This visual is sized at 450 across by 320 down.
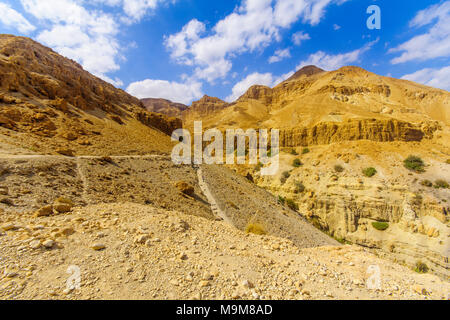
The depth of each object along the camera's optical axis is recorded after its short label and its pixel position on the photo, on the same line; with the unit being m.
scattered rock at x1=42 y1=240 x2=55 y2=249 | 4.28
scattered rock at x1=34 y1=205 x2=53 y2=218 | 5.84
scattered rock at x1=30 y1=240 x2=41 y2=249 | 4.14
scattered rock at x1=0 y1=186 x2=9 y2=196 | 6.39
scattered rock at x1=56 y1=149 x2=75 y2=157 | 12.89
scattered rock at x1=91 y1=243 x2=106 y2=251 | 4.48
